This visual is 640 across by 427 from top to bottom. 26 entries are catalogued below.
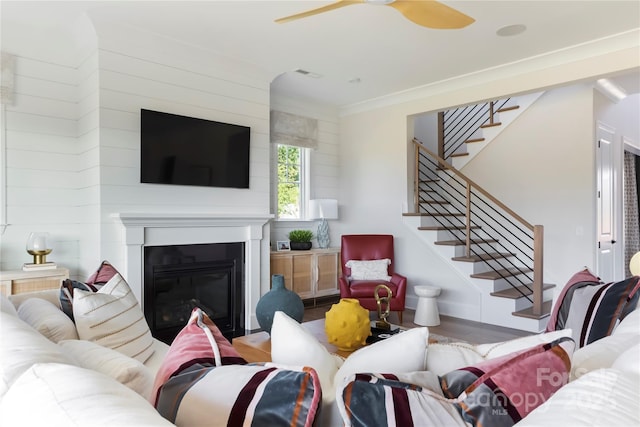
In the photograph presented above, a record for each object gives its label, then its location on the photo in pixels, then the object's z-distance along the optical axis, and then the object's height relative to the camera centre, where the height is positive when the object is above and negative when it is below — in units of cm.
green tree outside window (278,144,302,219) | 563 +51
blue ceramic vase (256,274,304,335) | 258 -58
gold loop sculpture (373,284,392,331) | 286 -77
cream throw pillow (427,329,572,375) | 100 -36
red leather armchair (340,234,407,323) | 443 -70
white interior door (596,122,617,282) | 525 +19
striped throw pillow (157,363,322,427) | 69 -33
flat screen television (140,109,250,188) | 367 +65
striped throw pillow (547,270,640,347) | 151 -36
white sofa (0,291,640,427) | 60 -30
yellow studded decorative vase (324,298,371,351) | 238 -66
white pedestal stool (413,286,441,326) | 452 -103
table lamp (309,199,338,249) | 555 +5
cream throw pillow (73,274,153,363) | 172 -46
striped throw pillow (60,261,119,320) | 183 -34
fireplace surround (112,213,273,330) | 350 -19
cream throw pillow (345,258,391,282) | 488 -65
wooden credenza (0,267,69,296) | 311 -50
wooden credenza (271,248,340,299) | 496 -69
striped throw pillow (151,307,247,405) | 90 -32
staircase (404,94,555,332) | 441 -32
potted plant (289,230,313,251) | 530 -30
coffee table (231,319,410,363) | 238 -81
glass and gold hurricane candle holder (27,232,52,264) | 338 -25
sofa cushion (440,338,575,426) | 73 -33
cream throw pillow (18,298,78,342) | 152 -41
